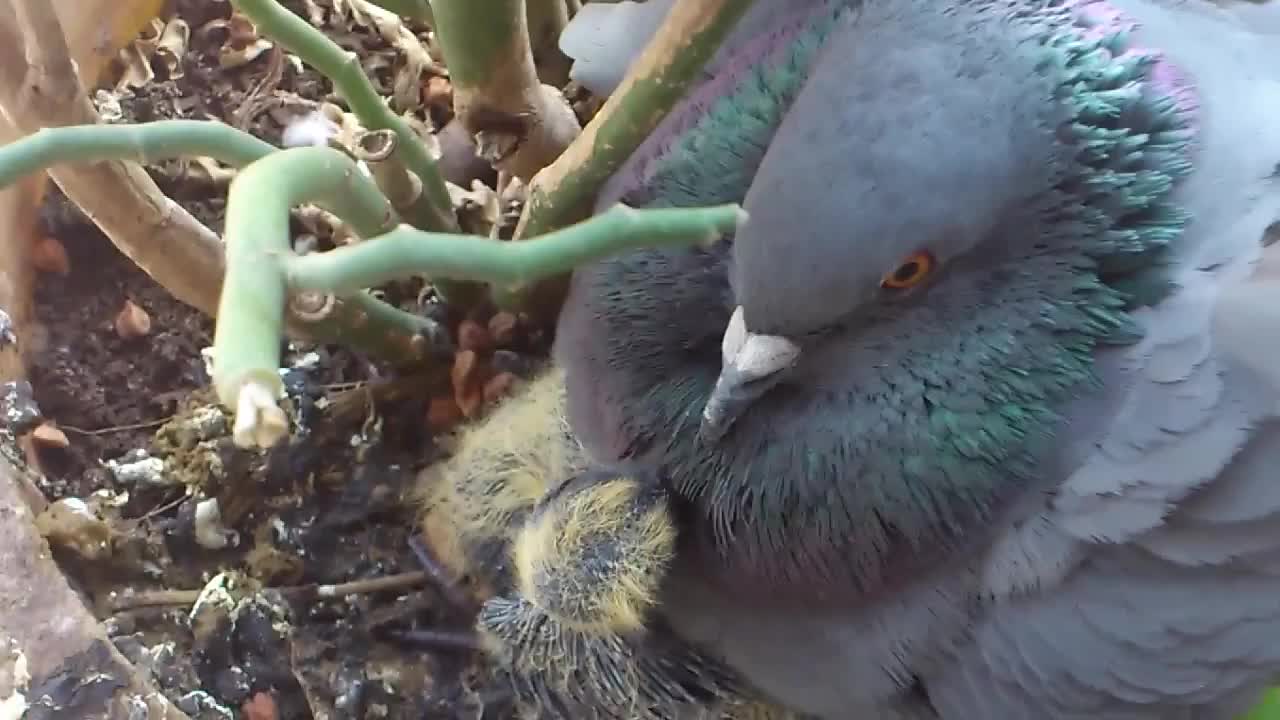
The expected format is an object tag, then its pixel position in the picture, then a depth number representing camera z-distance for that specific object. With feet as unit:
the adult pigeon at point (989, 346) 0.60
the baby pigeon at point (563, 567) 0.76
